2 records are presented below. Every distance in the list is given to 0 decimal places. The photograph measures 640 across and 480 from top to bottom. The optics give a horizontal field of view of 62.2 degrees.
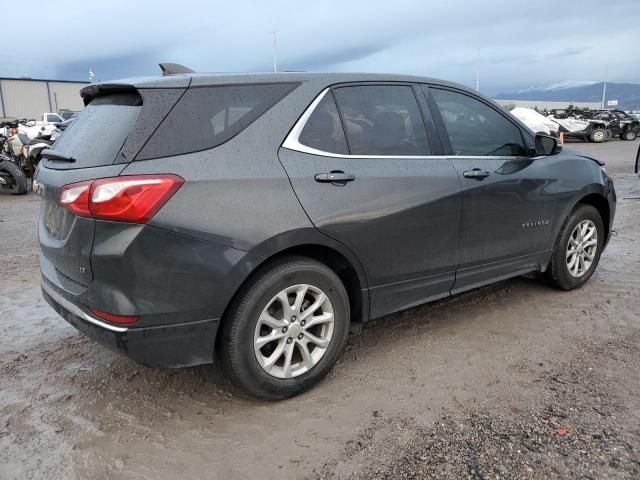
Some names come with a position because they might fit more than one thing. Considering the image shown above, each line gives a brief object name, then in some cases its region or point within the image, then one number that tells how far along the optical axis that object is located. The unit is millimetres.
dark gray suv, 2498
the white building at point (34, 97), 49344
